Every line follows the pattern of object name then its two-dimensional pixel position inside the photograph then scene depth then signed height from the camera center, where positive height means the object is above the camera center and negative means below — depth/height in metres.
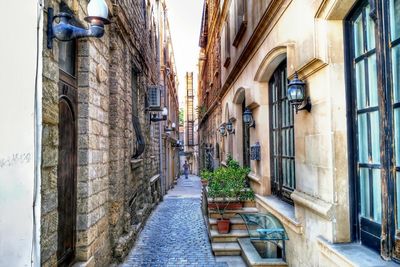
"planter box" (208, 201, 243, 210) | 6.30 -1.10
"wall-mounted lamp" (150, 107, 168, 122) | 9.90 +1.21
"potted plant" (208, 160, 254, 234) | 6.07 -0.77
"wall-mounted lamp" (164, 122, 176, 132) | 15.44 +1.18
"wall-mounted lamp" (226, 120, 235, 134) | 9.50 +0.76
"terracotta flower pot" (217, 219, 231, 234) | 5.80 -1.39
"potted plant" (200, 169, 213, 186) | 6.42 -0.50
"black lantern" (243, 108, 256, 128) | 6.56 +0.71
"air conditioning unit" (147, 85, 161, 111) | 9.38 +1.70
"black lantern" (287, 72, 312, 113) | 3.52 +0.65
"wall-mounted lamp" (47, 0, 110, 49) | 2.71 +1.19
